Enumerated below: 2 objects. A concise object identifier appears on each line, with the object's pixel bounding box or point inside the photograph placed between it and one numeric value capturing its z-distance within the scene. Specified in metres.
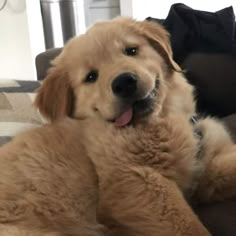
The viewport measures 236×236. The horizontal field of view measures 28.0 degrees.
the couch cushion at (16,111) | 1.96
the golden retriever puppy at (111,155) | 1.25
